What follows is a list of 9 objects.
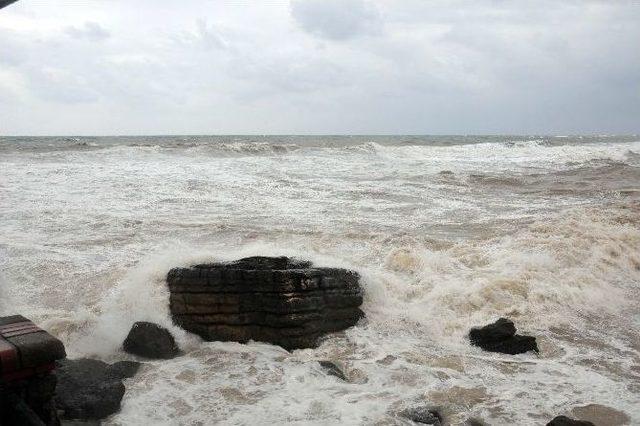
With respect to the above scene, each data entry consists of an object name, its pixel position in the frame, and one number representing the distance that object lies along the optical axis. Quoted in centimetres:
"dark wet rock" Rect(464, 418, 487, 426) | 361
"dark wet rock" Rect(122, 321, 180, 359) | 474
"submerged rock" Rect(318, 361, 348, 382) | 439
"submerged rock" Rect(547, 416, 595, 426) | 327
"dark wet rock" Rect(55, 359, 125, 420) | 354
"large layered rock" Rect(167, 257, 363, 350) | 496
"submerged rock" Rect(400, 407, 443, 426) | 362
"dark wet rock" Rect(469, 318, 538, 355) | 498
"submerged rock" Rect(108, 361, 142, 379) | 424
